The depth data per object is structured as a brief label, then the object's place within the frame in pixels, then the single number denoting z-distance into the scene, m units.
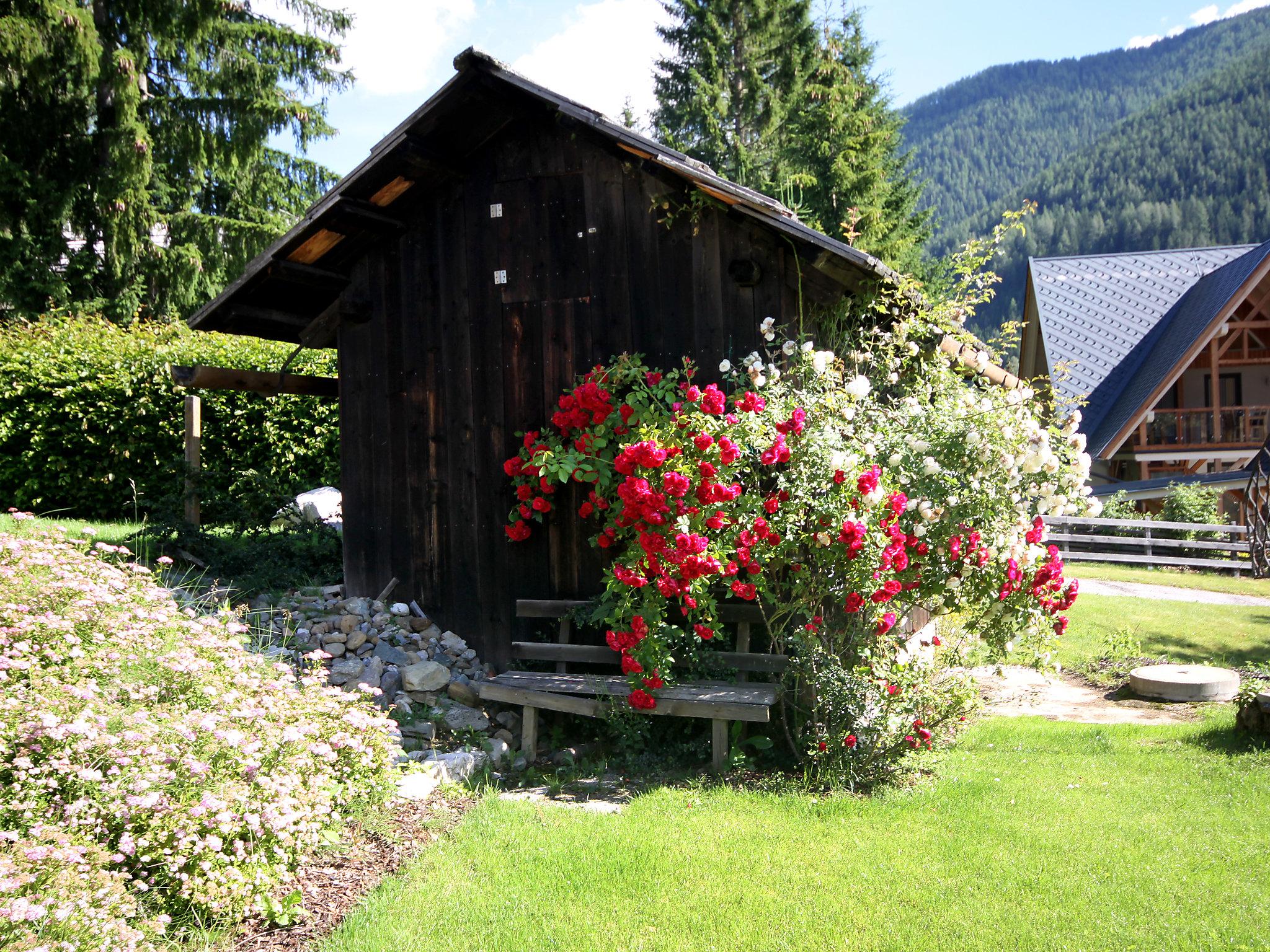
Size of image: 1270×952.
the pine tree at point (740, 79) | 22.84
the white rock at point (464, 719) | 6.19
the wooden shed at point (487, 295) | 6.49
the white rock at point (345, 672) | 6.34
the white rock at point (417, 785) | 4.93
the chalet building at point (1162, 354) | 19.84
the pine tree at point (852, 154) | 21.23
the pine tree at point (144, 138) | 15.85
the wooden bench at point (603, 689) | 5.48
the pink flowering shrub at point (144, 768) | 3.06
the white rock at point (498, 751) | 5.91
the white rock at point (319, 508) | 10.05
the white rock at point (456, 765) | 5.33
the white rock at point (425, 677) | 6.50
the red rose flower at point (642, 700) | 5.52
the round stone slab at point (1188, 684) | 7.30
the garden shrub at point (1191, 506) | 17.28
